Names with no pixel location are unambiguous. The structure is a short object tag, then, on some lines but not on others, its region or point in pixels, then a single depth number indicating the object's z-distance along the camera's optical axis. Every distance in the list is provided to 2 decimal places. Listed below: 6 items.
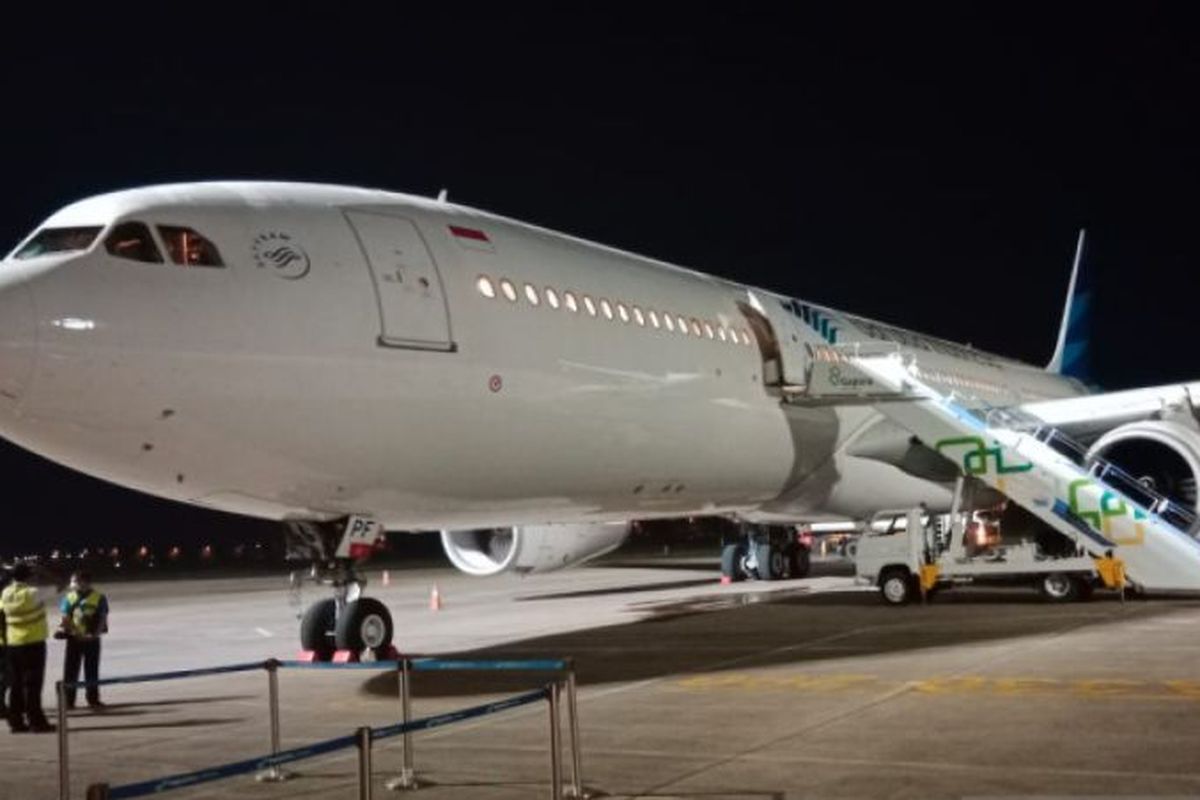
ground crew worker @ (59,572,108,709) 10.76
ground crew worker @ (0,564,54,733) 9.54
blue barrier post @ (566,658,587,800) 6.29
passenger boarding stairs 14.15
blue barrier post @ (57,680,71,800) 6.16
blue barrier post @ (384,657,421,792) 6.81
